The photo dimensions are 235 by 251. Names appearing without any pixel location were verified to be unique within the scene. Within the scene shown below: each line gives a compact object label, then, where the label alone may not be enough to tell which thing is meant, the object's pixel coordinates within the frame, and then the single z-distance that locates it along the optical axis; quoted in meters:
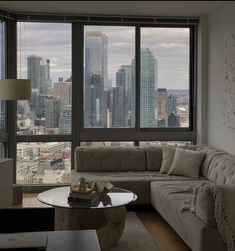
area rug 3.16
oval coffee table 3.08
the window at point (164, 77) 5.32
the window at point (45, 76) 5.11
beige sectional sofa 2.74
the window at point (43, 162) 5.13
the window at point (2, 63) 4.92
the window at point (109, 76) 5.22
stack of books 3.08
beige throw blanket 2.52
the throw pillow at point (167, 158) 4.60
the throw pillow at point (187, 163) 4.41
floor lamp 3.81
